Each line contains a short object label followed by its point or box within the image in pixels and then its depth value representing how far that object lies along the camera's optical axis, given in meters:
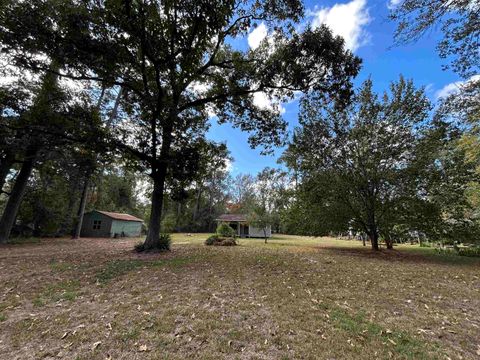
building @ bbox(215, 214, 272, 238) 31.82
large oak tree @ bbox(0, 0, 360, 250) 6.68
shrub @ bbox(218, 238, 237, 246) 15.46
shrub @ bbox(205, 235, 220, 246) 15.46
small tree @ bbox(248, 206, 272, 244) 21.58
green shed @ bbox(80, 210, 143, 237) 23.36
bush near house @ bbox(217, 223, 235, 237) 20.62
